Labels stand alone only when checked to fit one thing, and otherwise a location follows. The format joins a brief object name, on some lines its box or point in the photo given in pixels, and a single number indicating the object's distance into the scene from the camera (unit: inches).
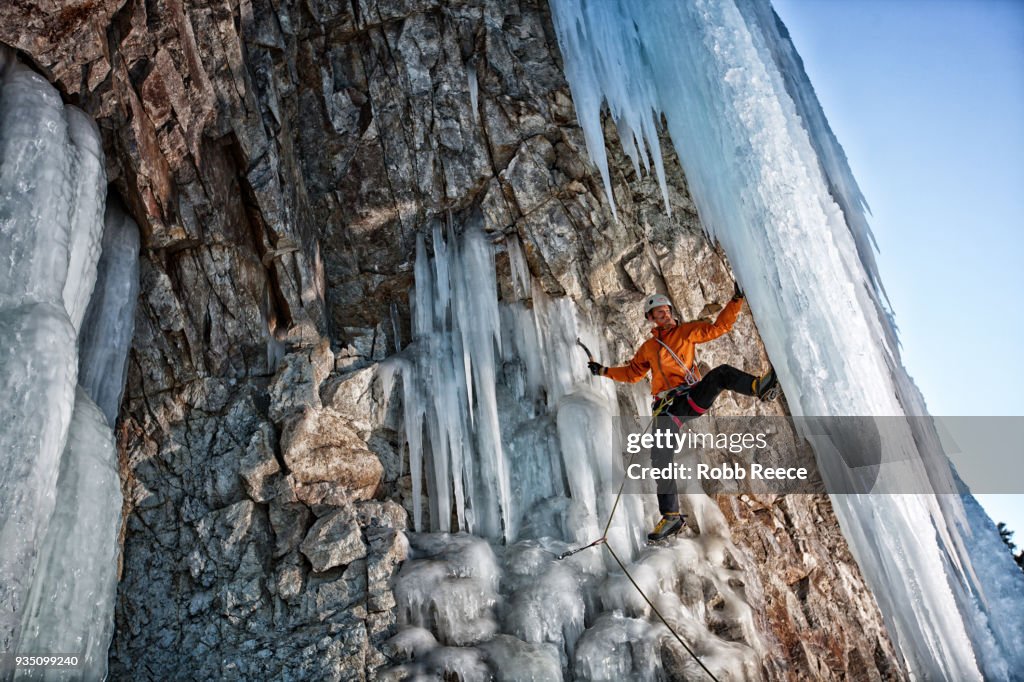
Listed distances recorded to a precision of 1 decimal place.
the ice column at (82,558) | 221.6
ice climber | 253.8
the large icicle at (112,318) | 286.5
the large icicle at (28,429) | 201.2
